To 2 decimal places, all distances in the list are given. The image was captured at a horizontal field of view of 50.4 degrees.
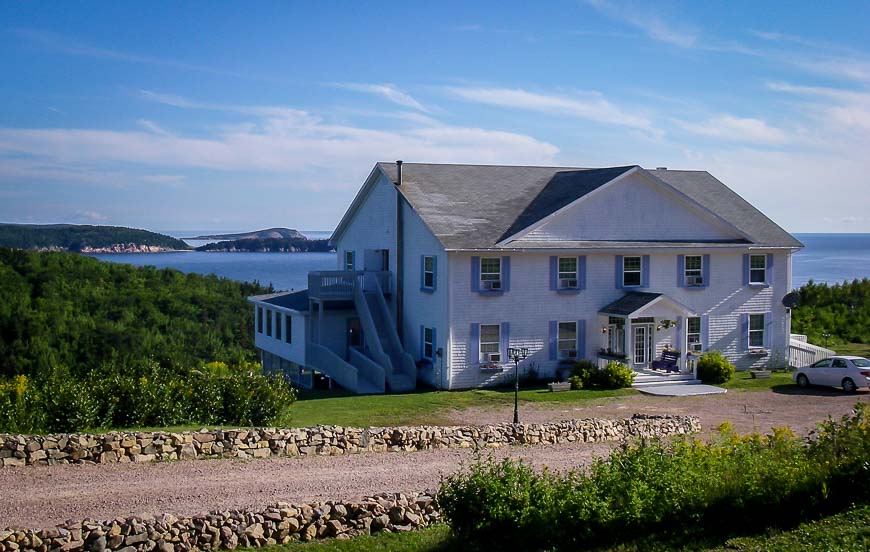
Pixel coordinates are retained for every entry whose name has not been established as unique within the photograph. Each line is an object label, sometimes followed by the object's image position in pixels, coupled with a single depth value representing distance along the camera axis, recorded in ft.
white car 90.07
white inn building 97.35
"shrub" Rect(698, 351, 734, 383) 99.55
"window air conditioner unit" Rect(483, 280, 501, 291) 97.30
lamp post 81.53
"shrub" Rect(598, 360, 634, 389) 95.25
